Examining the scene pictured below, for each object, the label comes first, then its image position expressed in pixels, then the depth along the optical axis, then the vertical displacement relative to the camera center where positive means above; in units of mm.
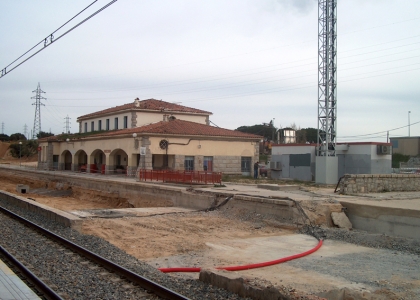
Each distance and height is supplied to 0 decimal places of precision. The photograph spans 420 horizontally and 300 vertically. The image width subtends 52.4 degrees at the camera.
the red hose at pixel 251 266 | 8906 -2297
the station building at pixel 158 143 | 34625 +1571
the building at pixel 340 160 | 30047 +116
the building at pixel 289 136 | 46306 +2739
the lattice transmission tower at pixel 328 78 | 29562 +5764
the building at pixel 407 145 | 56844 +2242
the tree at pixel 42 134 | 93700 +6115
